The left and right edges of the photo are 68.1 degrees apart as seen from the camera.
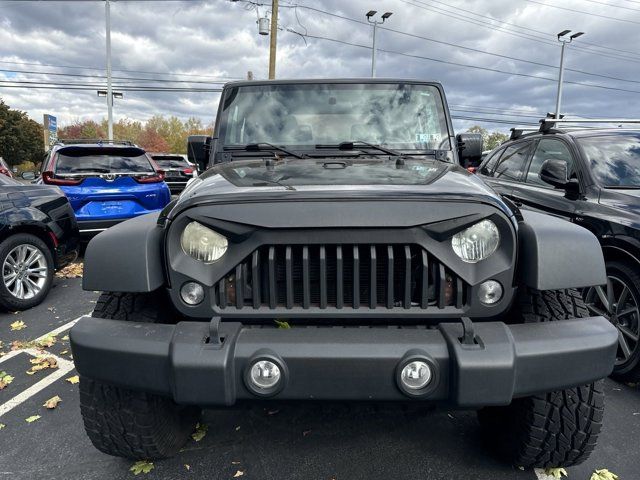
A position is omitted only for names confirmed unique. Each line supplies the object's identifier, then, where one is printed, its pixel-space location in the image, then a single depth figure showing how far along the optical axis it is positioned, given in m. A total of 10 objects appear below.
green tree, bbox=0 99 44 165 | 45.16
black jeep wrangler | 1.73
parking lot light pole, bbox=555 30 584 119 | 23.05
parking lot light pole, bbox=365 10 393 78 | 23.65
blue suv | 6.70
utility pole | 17.73
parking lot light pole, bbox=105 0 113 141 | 23.56
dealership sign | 24.97
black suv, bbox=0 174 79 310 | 4.86
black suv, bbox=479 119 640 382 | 3.38
